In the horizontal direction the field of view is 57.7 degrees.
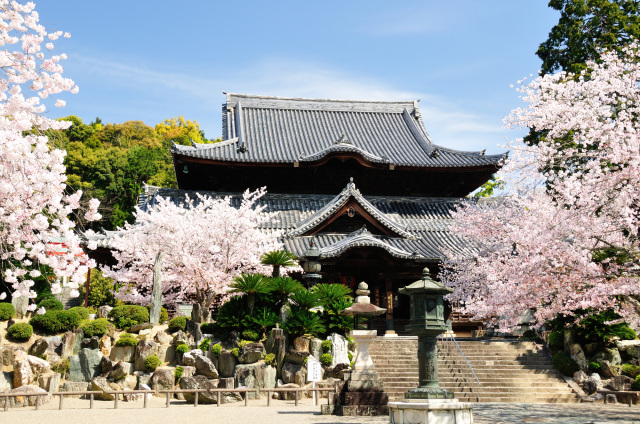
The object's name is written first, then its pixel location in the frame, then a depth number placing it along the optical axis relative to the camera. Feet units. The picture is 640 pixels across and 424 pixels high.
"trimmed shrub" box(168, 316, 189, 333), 62.13
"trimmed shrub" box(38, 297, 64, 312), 68.83
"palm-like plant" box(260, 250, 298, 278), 63.16
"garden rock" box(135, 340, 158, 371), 57.36
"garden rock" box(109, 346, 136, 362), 58.39
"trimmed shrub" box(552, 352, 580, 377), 59.67
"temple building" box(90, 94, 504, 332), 84.53
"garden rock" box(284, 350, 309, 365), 57.57
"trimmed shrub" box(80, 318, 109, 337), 59.36
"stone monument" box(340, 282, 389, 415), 45.88
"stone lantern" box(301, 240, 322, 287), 68.74
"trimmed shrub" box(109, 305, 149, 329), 62.52
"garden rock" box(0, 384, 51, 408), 50.08
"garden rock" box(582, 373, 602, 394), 57.21
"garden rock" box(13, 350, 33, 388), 54.44
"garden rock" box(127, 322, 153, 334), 61.98
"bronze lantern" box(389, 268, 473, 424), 33.76
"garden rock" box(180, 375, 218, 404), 54.24
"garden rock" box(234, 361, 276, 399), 56.03
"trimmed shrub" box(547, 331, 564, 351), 63.87
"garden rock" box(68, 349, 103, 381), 56.75
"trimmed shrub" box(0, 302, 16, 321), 63.36
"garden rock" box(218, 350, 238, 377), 57.31
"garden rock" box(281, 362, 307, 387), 56.78
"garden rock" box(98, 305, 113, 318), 68.31
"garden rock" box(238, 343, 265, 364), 57.11
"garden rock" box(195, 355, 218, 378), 56.90
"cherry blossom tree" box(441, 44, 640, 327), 38.09
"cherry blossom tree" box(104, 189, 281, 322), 73.56
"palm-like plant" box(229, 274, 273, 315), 60.23
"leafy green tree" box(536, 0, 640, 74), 96.07
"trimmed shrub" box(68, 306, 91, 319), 65.13
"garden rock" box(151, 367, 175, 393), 55.69
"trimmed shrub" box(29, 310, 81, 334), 61.00
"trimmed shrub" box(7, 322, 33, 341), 59.47
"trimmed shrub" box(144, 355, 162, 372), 56.70
